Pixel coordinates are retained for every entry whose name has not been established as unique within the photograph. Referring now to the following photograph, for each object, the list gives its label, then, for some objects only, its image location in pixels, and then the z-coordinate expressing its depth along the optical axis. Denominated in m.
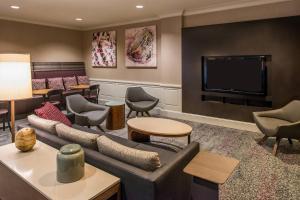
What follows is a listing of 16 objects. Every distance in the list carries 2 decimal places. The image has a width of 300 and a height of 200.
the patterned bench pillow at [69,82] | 6.75
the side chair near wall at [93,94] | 6.14
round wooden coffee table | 3.06
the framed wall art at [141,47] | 5.89
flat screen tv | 4.23
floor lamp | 2.09
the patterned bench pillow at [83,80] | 7.21
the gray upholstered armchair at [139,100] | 5.16
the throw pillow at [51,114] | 2.93
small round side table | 4.52
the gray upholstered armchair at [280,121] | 3.17
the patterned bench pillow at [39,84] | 6.06
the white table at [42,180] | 1.50
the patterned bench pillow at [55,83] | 6.40
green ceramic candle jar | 1.58
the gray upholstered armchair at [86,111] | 3.89
